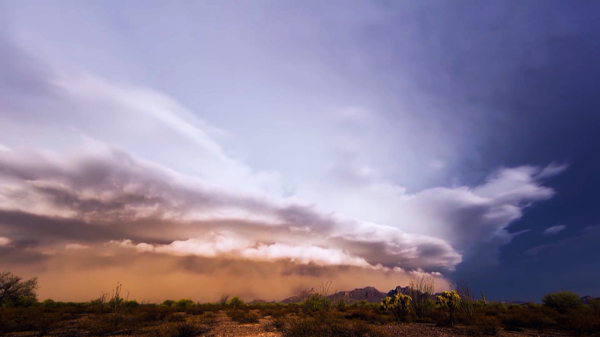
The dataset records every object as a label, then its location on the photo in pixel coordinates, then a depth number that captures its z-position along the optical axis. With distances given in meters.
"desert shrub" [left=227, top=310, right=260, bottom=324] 24.33
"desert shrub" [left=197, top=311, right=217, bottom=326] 22.69
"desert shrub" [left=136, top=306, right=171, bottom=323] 22.68
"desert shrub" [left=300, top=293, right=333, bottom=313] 35.63
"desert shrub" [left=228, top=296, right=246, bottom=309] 45.61
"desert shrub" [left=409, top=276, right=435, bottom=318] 27.48
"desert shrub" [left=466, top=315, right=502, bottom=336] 17.02
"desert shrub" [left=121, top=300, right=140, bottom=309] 35.82
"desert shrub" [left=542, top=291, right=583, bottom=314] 28.83
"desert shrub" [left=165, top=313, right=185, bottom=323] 23.42
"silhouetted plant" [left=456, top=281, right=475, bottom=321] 23.58
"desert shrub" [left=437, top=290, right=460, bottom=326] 22.38
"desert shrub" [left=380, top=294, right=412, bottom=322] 26.34
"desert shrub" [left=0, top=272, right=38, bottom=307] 37.81
